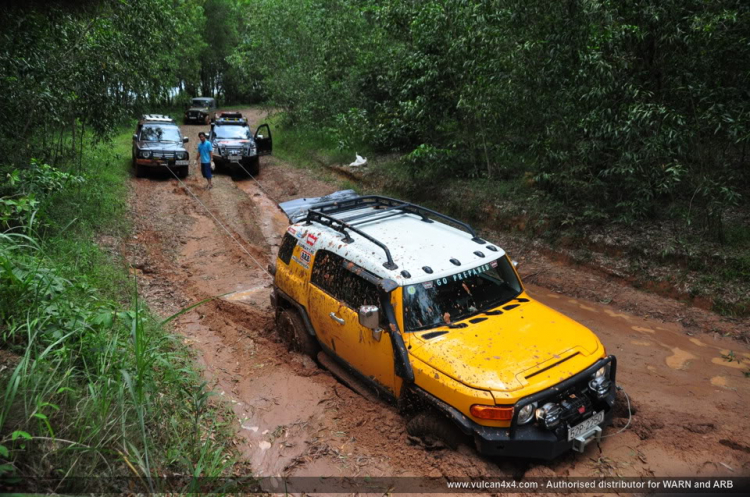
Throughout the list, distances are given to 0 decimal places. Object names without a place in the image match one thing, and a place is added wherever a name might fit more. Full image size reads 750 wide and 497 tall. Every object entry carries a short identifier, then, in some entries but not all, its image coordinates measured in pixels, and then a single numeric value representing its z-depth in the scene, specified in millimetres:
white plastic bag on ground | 16484
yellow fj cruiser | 4094
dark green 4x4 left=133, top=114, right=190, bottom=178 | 16172
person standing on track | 15102
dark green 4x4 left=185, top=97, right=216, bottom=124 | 33656
